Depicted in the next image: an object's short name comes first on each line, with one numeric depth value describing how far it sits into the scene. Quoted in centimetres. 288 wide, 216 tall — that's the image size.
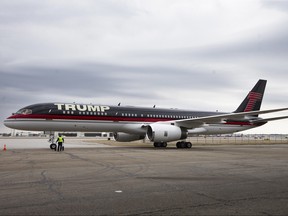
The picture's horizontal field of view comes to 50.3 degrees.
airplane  2319
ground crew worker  2130
